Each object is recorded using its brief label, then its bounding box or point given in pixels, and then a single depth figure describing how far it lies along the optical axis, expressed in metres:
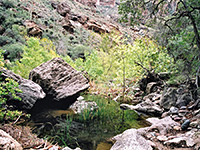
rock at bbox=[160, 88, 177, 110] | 5.82
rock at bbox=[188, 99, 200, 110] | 4.76
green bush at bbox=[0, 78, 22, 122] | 3.20
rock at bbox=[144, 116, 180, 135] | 3.91
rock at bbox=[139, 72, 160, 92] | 8.64
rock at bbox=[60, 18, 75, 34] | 30.48
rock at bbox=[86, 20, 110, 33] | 35.66
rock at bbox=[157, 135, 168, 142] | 3.42
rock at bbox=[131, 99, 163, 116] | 5.92
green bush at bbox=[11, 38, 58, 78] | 7.66
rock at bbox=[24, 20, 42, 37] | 18.88
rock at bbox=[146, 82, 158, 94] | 8.52
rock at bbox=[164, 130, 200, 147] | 2.95
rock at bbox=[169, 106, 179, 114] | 5.09
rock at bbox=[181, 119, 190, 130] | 3.84
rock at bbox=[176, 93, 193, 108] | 5.38
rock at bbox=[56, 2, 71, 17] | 33.78
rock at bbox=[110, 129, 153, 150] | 2.97
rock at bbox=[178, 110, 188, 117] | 4.76
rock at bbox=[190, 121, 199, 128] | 3.64
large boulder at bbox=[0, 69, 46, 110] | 4.61
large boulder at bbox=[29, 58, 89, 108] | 6.35
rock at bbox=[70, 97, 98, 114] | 5.66
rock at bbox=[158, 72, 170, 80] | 7.81
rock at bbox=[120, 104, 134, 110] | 6.74
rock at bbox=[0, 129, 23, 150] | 2.05
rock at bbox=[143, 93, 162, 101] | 7.30
